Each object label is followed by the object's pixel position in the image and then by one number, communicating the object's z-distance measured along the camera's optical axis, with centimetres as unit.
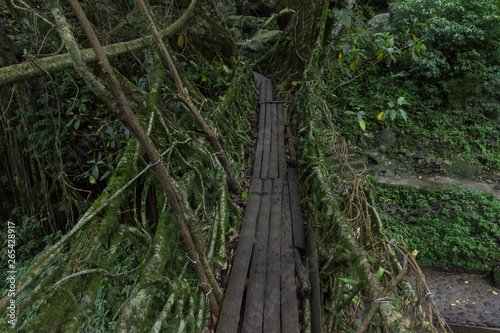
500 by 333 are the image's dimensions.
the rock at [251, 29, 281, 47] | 1130
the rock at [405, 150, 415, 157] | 745
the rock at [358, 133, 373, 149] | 777
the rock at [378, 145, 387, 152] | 761
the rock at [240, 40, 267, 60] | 1080
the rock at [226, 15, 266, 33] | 1296
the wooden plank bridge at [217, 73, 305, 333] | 225
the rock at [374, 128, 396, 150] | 763
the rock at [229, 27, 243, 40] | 1222
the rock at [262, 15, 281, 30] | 1257
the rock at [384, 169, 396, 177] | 722
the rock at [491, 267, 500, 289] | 544
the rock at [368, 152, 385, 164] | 741
